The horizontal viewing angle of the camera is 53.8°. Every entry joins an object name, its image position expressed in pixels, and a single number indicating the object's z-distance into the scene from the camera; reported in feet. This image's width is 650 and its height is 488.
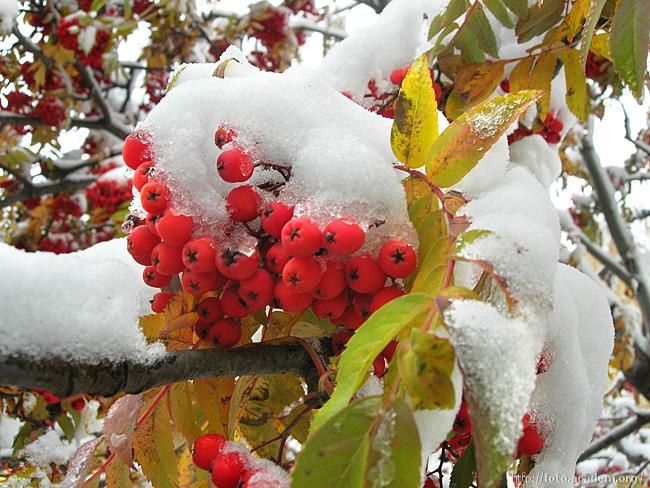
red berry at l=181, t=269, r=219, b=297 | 0.55
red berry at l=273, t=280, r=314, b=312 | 0.53
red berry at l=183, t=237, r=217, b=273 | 0.52
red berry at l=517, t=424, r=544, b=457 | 0.54
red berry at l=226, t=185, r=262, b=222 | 0.53
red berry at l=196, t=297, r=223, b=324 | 0.56
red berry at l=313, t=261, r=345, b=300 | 0.52
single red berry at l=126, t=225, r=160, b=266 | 0.56
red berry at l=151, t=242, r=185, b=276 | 0.54
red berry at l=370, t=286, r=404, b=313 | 0.51
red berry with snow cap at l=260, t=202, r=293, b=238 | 0.51
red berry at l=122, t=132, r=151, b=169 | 0.56
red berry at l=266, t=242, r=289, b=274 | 0.53
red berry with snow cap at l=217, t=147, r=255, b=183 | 0.52
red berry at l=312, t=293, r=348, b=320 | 0.54
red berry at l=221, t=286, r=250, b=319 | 0.54
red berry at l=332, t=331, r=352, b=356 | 0.60
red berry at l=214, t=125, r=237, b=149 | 0.54
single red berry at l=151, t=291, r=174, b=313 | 0.58
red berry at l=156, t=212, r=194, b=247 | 0.52
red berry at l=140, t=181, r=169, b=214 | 0.52
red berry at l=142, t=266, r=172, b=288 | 0.58
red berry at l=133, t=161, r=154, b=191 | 0.54
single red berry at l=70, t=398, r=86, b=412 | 1.05
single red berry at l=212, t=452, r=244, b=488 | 0.52
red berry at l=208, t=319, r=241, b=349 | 0.56
